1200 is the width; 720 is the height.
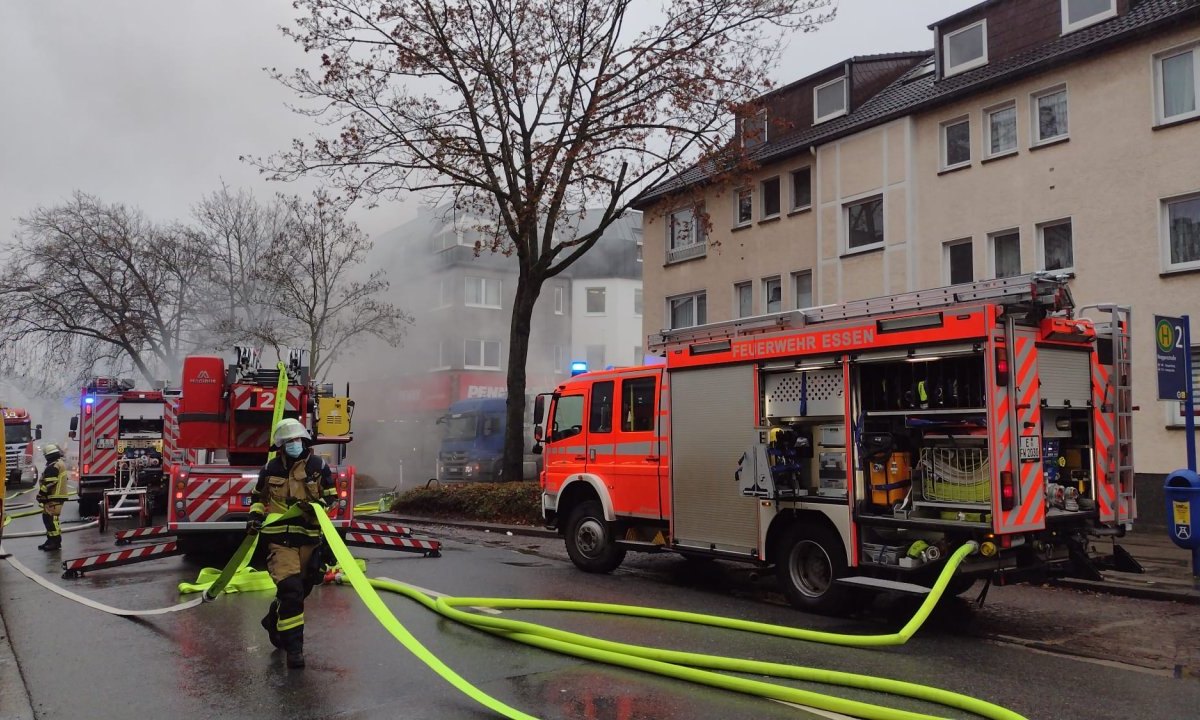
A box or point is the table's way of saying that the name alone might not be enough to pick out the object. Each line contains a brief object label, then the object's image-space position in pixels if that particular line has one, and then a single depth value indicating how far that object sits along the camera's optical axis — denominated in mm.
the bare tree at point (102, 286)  29562
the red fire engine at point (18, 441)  29203
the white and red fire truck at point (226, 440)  9656
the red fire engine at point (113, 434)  18094
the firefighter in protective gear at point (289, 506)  5734
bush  15305
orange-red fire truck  6430
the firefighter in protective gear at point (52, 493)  11977
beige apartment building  13633
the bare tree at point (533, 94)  15219
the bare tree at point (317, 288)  24812
